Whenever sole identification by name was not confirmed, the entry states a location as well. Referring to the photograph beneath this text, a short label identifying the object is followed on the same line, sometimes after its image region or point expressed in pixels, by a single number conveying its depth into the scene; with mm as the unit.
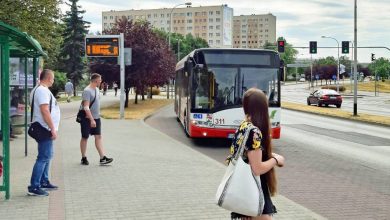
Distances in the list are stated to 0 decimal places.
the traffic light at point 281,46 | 44034
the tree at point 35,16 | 24531
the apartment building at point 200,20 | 174750
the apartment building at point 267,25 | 199375
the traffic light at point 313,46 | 49531
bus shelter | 6859
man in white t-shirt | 7066
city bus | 14211
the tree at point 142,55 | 34031
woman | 3785
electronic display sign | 24641
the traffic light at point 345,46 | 46875
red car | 39906
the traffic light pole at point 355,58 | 28250
